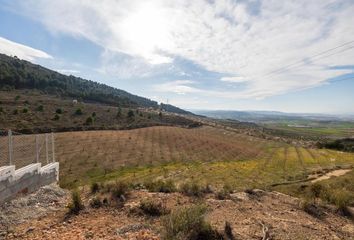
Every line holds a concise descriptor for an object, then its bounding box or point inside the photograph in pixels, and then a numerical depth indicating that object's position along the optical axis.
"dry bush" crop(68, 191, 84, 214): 9.07
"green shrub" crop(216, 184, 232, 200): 11.45
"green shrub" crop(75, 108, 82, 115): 65.67
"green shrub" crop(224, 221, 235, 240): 7.43
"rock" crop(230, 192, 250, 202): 11.39
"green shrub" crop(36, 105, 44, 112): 63.00
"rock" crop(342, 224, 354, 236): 8.75
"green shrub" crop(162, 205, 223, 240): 6.88
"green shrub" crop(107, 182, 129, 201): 10.53
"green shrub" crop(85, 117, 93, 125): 58.88
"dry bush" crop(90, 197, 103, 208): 9.57
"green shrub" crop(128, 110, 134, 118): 71.74
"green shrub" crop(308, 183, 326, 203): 12.81
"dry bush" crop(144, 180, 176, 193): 12.05
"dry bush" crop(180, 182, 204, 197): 11.60
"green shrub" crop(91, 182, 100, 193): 11.88
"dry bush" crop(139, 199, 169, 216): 8.99
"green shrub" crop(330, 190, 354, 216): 10.74
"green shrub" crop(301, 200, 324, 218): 10.24
